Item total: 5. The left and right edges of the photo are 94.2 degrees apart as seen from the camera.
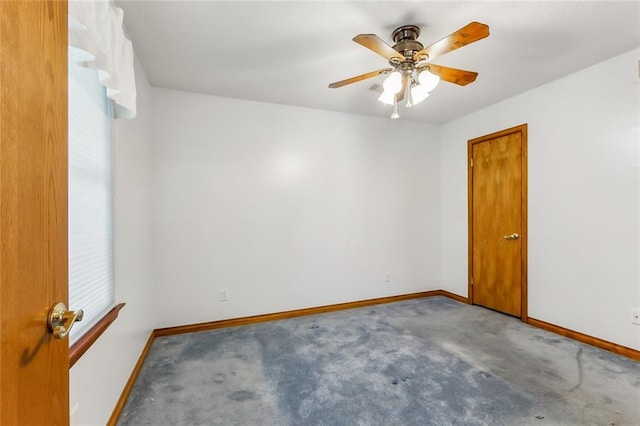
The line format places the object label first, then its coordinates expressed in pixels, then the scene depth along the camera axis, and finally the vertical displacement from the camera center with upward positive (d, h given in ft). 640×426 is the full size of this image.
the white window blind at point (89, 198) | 4.05 +0.23
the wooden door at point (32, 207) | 1.82 +0.05
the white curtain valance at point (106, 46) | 3.77 +2.39
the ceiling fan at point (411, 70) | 6.07 +3.17
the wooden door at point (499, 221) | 10.53 -0.41
